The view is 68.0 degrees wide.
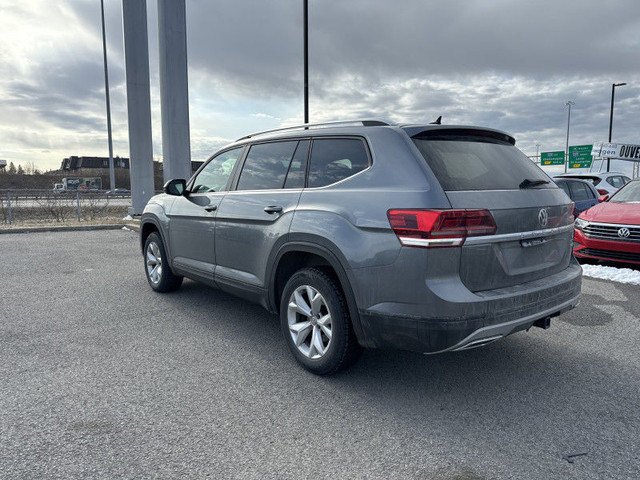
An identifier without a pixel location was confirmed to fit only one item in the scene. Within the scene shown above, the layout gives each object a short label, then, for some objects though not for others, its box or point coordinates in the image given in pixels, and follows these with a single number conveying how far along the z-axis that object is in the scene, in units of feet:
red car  22.92
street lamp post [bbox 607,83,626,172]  121.01
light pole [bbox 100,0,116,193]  100.52
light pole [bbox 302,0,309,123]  45.27
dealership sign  115.69
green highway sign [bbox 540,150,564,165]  200.44
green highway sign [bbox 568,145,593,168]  186.91
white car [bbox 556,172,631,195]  41.98
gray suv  9.27
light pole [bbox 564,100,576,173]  175.71
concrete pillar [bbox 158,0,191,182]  46.78
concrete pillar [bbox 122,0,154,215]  55.01
